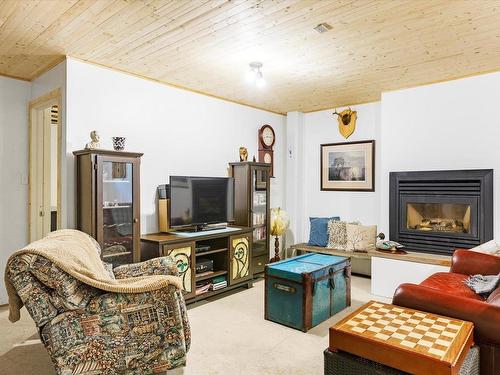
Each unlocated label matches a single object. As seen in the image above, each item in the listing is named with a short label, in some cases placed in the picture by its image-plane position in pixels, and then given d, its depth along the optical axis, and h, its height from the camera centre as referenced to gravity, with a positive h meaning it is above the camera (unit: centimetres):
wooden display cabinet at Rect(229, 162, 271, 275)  469 -23
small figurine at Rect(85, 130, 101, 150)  324 +43
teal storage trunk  308 -97
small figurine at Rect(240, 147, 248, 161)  494 +47
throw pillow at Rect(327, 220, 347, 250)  483 -68
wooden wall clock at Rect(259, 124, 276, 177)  535 +67
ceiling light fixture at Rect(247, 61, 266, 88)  341 +118
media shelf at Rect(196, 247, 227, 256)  384 -74
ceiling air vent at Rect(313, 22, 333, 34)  257 +119
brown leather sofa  184 -70
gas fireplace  374 -26
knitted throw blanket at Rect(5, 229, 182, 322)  191 -49
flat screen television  383 -17
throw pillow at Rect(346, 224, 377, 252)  463 -69
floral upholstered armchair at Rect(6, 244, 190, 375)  189 -79
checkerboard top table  157 -75
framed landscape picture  499 +31
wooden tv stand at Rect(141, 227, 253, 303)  353 -73
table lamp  513 -57
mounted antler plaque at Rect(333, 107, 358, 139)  512 +97
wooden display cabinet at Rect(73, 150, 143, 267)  313 -13
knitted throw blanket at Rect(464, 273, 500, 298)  247 -74
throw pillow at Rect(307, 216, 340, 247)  504 -66
